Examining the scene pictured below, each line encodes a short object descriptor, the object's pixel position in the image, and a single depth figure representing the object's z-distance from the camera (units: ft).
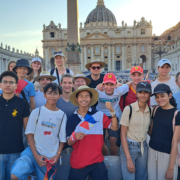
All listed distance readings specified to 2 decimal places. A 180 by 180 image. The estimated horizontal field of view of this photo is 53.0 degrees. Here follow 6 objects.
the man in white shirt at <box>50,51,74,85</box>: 15.15
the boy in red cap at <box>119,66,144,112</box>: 11.51
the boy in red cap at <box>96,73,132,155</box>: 10.74
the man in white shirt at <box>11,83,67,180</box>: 8.17
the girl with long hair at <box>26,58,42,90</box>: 13.98
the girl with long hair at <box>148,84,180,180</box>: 7.91
